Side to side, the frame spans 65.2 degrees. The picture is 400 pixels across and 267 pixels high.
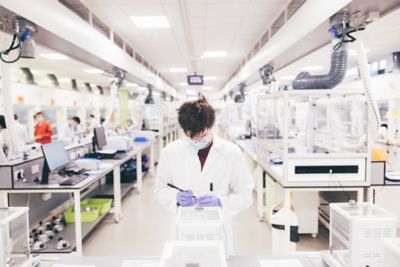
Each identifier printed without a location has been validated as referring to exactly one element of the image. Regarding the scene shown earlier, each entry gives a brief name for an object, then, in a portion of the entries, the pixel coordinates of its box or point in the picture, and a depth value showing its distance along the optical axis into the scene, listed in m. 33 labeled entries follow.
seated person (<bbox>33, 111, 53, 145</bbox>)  6.59
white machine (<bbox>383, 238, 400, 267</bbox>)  0.86
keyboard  3.02
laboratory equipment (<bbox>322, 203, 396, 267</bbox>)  1.21
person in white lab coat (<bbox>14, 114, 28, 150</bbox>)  6.39
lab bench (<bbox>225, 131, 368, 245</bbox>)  2.83
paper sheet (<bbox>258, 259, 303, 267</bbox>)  1.42
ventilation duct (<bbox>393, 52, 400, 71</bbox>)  6.78
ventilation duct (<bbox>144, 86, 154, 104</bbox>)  9.04
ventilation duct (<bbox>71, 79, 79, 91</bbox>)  10.82
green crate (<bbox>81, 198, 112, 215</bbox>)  4.19
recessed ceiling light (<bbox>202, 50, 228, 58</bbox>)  7.32
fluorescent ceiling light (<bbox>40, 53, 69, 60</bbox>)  6.02
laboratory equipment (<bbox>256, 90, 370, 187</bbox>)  2.76
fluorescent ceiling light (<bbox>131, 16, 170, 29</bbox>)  4.69
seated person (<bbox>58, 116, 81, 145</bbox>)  7.31
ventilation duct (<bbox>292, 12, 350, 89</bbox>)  2.88
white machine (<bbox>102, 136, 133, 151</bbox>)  5.21
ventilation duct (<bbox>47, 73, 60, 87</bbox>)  9.77
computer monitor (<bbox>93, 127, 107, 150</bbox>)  4.73
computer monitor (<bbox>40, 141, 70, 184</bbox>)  3.06
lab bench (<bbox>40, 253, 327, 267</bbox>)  1.42
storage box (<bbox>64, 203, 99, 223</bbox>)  3.82
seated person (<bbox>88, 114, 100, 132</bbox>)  8.24
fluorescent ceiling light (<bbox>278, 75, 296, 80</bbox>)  9.90
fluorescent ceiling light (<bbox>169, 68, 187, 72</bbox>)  10.05
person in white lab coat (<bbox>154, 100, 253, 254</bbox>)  1.87
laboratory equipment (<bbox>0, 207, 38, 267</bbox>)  1.12
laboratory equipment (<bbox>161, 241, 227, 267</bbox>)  0.95
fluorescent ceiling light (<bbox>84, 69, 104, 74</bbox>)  8.14
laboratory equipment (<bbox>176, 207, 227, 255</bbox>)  1.04
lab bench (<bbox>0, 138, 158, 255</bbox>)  2.96
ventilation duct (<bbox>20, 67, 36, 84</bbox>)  8.41
